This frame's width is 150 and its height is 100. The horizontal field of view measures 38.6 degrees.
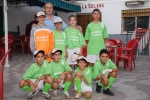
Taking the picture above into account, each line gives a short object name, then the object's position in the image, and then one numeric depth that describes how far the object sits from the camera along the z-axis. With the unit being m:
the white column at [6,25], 7.07
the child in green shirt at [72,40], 4.41
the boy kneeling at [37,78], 3.68
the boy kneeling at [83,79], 3.86
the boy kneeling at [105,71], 4.03
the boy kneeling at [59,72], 3.90
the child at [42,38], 4.04
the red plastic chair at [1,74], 3.17
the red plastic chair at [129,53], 6.47
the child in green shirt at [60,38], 4.23
